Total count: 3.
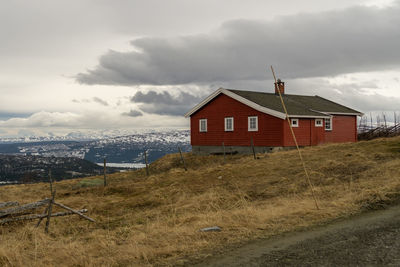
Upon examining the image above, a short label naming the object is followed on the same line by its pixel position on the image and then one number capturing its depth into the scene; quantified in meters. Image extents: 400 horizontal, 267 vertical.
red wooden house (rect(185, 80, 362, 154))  33.12
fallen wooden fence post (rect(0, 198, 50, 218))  11.65
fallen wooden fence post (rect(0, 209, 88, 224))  11.89
